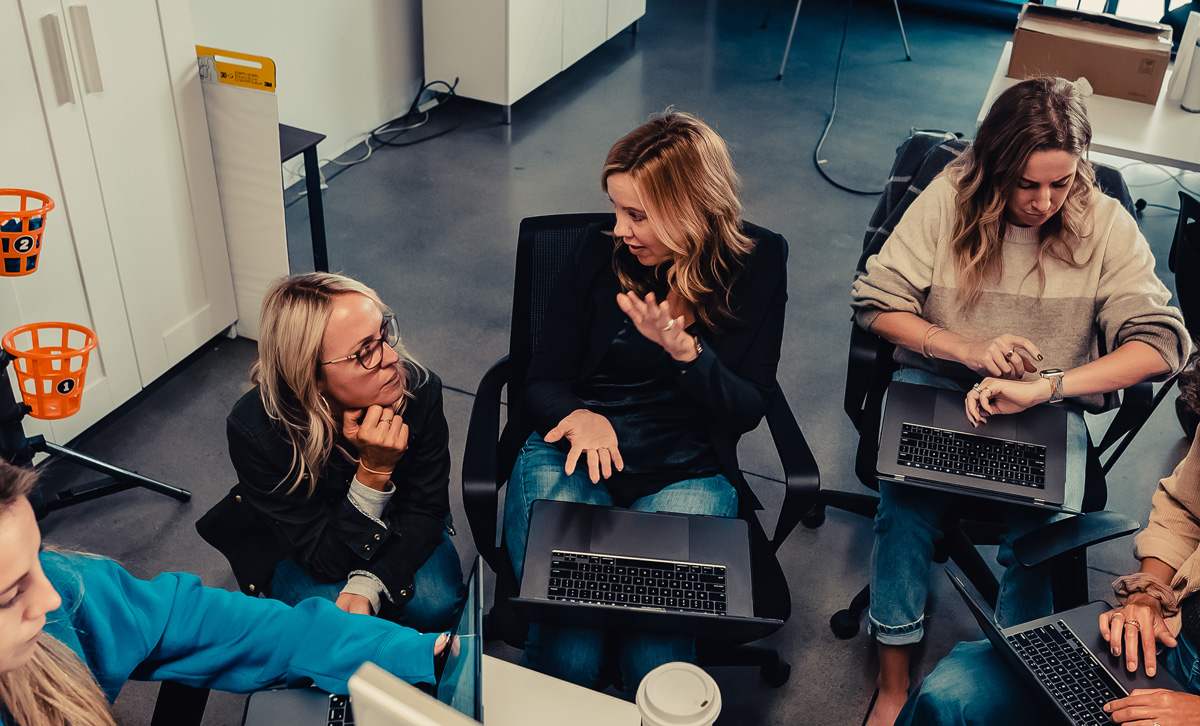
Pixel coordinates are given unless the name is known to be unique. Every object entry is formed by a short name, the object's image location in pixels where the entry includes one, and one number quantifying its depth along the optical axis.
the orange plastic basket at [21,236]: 1.95
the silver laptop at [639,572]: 1.56
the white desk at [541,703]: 1.22
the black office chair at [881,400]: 1.96
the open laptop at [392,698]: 0.67
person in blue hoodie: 1.17
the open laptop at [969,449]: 1.83
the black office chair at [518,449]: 1.72
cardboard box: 3.12
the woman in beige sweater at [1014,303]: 1.89
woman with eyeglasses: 1.62
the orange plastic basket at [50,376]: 2.03
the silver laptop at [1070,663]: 1.48
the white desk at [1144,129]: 2.86
